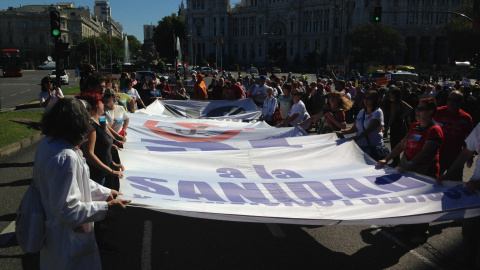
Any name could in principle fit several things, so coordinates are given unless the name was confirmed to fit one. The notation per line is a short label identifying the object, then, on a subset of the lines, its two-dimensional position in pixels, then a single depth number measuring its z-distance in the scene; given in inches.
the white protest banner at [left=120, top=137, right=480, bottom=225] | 157.2
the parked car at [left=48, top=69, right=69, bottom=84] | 1731.1
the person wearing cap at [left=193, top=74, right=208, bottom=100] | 607.5
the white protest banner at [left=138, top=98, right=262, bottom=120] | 481.5
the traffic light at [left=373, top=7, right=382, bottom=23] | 956.0
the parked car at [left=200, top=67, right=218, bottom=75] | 2886.3
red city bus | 2144.4
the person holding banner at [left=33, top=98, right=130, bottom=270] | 108.0
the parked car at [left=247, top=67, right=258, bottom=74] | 3171.8
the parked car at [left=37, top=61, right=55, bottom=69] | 3307.1
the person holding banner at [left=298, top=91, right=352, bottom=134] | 293.6
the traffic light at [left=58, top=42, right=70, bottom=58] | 587.4
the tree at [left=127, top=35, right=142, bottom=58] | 7129.9
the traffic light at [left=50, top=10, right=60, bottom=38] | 570.3
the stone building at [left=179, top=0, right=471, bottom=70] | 3836.1
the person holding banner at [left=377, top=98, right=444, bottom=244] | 202.5
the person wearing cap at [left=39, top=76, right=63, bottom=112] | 357.1
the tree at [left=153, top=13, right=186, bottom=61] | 4443.9
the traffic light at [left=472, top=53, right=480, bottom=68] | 1091.3
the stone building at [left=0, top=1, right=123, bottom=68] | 4441.4
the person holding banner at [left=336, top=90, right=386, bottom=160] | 260.1
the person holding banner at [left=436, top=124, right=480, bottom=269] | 175.2
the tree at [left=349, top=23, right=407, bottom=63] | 2984.7
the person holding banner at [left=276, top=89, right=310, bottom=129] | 357.7
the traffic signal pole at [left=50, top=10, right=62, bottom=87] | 569.9
